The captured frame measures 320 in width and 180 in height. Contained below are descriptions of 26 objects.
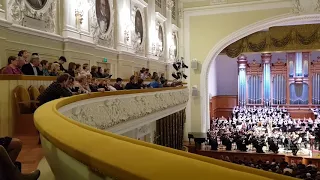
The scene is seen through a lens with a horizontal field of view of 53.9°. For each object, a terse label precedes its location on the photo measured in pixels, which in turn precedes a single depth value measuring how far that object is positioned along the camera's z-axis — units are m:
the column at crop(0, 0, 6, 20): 5.97
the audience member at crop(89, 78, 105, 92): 6.51
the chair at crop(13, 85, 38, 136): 5.04
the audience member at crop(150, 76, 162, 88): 9.95
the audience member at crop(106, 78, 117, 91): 7.15
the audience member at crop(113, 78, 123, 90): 7.89
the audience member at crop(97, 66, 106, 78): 8.18
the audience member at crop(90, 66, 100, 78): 7.85
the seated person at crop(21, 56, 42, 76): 5.69
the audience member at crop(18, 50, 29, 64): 5.82
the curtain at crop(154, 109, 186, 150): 12.60
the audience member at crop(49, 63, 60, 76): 6.38
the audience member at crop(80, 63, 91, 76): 6.09
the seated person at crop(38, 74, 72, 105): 4.60
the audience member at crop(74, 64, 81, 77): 6.35
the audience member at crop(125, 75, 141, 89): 7.99
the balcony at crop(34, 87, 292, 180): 0.86
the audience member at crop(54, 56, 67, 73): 6.94
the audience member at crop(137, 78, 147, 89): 8.20
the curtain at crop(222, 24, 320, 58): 18.67
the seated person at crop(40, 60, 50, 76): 6.17
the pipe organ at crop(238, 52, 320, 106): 23.20
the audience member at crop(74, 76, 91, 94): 5.73
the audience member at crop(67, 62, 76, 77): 6.49
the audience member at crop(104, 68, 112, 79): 8.46
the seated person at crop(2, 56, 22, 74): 5.25
